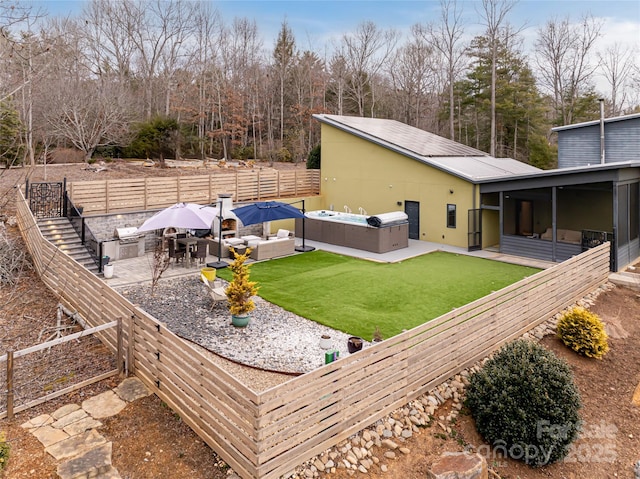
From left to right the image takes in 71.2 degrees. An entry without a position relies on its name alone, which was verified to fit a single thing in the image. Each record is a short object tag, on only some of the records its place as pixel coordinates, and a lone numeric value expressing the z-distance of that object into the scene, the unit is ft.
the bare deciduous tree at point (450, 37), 103.35
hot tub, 51.13
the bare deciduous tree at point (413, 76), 120.06
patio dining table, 44.14
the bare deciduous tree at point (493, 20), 96.12
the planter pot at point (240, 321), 29.53
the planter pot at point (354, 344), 24.40
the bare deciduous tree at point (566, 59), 105.40
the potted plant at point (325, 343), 25.80
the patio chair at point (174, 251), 44.34
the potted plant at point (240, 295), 29.50
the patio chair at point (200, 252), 45.14
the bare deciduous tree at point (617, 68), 107.45
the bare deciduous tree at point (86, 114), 69.72
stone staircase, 40.91
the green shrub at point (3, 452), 13.94
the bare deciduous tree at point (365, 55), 119.34
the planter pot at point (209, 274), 36.95
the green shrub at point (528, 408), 20.77
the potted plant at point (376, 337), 26.52
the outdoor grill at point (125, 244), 46.34
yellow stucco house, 52.90
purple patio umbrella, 39.61
